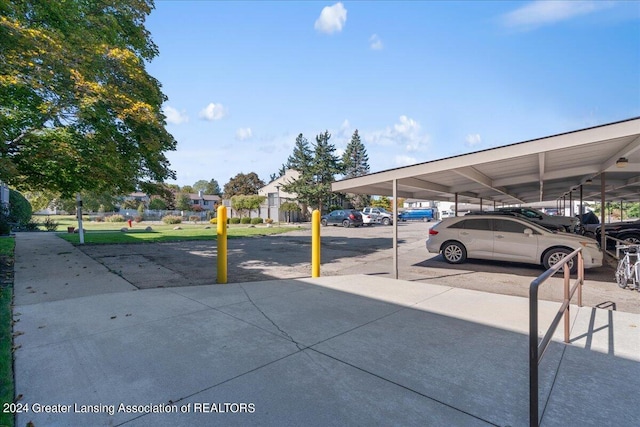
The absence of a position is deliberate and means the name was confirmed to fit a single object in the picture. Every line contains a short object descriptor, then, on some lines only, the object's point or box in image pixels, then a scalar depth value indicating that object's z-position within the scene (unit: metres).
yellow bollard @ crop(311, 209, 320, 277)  7.18
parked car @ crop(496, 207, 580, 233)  14.35
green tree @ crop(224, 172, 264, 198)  65.00
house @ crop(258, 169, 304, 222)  38.12
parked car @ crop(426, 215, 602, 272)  8.02
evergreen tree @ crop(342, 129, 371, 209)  69.97
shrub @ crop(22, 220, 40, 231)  21.80
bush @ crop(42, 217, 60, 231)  23.84
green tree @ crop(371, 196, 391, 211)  55.06
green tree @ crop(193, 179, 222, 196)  126.31
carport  5.17
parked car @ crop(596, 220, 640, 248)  11.49
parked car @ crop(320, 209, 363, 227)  29.39
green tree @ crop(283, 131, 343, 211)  40.66
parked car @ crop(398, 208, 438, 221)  43.06
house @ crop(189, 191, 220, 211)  87.75
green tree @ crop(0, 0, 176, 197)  7.18
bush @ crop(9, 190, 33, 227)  21.03
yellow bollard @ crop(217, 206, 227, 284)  6.66
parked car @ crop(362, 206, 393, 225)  32.19
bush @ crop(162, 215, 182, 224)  34.78
